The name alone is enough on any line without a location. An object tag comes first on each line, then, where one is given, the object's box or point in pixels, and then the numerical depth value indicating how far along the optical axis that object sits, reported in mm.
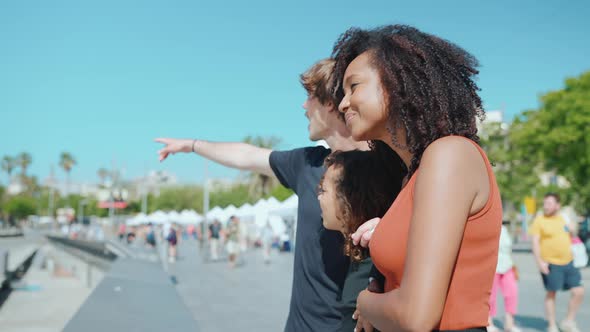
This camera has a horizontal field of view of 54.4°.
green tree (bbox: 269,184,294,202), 48628
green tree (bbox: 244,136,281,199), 54469
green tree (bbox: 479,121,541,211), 34219
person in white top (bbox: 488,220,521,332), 7375
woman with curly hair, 1199
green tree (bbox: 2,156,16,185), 117312
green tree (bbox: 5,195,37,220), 108062
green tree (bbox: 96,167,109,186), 116375
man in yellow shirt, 7211
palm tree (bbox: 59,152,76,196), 109812
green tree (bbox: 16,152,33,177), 115938
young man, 2277
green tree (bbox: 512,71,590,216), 28812
